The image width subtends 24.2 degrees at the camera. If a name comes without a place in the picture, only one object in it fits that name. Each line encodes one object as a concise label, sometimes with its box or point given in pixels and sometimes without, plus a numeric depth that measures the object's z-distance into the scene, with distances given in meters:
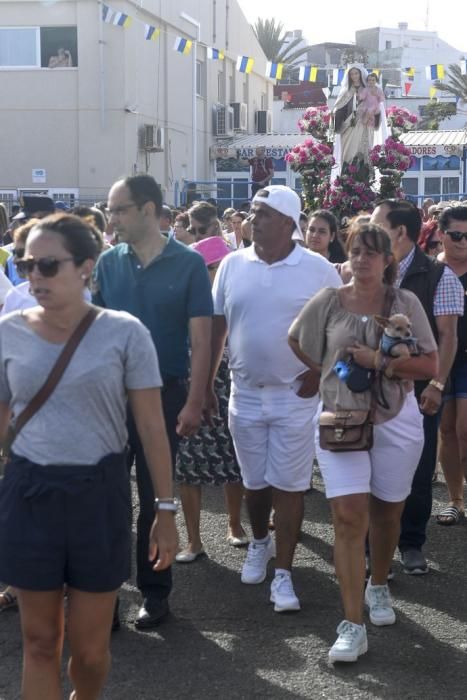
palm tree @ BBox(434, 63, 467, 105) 45.16
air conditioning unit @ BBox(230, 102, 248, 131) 36.47
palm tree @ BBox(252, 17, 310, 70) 53.59
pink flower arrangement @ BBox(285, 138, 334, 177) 12.45
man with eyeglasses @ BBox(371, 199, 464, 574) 5.97
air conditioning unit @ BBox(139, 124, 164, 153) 29.38
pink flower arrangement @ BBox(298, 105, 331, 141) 12.96
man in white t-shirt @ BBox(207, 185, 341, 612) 5.62
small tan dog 4.77
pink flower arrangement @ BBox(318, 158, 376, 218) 12.01
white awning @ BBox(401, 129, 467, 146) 30.52
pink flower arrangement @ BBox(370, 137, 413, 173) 12.12
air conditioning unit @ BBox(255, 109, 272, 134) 40.47
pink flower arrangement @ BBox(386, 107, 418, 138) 12.83
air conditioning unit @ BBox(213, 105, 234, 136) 35.56
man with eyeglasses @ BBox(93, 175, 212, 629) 5.19
